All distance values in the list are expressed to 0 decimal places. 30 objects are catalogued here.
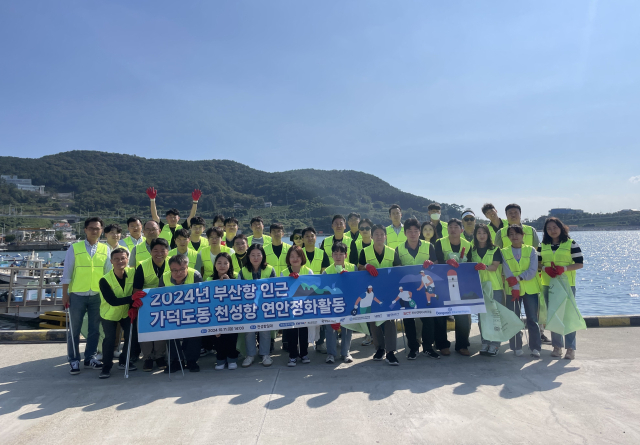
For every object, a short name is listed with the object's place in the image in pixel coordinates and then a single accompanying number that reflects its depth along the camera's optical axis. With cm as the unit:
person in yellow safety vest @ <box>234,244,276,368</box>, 508
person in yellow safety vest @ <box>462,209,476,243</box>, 642
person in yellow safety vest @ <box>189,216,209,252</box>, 641
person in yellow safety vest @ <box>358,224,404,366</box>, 505
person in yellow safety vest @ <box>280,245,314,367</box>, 503
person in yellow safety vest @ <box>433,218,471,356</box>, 535
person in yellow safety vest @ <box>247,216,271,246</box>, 689
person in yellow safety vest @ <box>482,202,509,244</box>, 657
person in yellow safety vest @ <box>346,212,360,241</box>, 750
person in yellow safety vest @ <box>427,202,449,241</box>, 684
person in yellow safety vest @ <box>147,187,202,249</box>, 676
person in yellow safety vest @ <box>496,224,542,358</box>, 524
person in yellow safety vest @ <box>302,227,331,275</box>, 590
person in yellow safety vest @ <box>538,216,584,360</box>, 518
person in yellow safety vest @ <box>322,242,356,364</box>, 512
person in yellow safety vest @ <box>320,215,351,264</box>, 687
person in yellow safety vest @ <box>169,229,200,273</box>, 554
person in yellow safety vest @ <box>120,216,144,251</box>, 631
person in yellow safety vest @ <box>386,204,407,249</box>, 696
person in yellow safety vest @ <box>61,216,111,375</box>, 499
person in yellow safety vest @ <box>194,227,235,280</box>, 575
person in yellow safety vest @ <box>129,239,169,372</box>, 496
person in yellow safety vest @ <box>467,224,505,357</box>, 532
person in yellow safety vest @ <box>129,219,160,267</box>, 569
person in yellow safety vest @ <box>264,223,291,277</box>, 599
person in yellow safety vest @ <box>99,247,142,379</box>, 475
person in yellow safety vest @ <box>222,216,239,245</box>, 695
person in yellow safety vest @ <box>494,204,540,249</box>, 595
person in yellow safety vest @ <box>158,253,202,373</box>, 491
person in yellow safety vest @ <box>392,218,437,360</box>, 525
